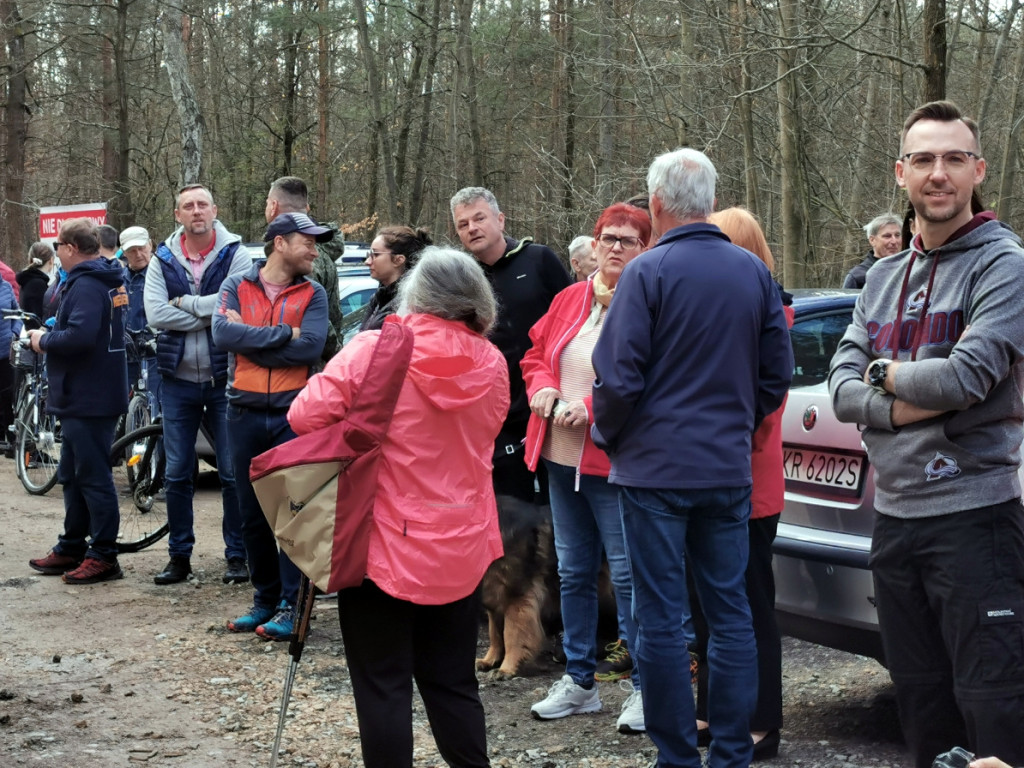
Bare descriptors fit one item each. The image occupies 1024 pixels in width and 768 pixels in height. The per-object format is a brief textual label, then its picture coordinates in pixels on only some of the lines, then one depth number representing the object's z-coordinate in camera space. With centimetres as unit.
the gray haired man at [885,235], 826
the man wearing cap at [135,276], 1050
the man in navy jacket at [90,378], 691
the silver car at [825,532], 427
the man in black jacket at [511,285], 562
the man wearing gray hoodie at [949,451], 295
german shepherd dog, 556
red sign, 1595
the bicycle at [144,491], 809
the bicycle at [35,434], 1045
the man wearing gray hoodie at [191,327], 673
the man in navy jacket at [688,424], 370
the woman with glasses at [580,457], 466
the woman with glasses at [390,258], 598
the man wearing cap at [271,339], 591
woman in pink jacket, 354
